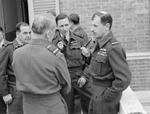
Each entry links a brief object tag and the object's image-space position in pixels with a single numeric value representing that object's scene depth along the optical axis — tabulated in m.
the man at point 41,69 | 2.69
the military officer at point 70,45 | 4.31
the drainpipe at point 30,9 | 5.77
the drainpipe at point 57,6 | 5.72
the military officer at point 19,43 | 3.97
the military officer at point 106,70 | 3.13
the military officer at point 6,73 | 3.81
